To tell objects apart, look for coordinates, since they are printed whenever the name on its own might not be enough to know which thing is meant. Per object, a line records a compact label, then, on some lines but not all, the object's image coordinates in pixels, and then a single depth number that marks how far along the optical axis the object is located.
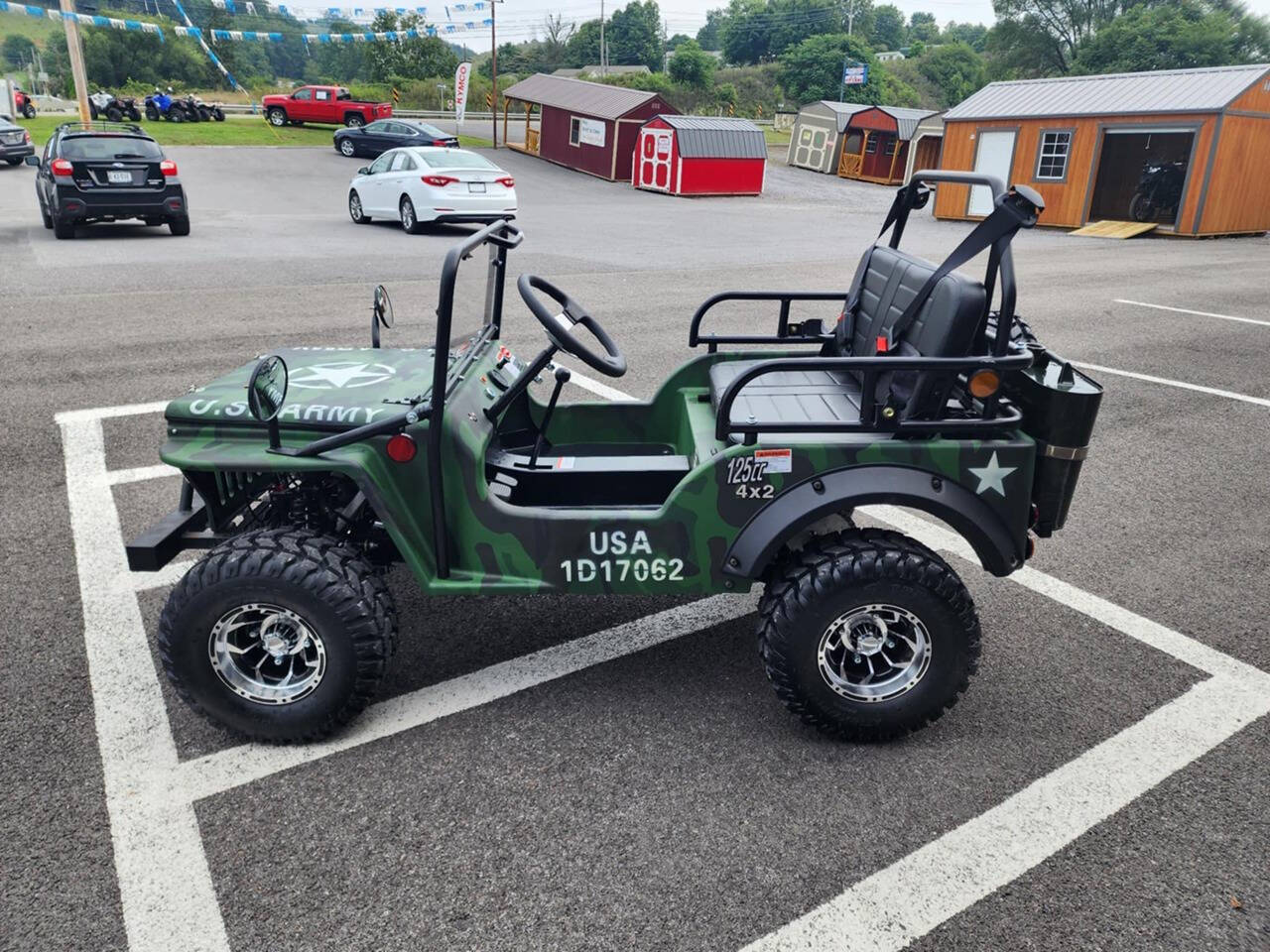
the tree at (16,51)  103.19
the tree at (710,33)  149.12
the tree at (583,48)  103.69
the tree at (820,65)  80.06
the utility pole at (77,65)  25.59
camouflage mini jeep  2.87
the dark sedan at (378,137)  30.03
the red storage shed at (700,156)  26.59
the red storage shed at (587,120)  28.86
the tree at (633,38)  107.25
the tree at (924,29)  142.38
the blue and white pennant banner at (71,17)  24.44
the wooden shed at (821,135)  36.59
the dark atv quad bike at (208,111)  40.41
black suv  13.14
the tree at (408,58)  65.62
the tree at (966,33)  135.75
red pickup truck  38.12
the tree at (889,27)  139.00
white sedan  15.41
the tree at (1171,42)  62.03
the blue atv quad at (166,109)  39.44
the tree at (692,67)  75.19
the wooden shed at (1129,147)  20.42
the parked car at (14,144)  25.38
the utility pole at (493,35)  41.31
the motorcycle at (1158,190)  22.17
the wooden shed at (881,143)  33.66
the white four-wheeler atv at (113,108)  38.12
